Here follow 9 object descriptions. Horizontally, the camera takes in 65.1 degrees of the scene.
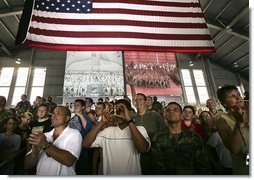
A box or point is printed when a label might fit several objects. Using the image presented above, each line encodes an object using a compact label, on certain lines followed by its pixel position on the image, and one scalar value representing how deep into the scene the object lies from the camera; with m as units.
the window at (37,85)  7.78
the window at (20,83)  6.78
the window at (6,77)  5.46
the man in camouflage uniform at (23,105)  4.07
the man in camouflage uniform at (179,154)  1.40
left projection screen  7.35
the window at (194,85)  7.34
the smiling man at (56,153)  1.21
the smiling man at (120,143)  1.41
